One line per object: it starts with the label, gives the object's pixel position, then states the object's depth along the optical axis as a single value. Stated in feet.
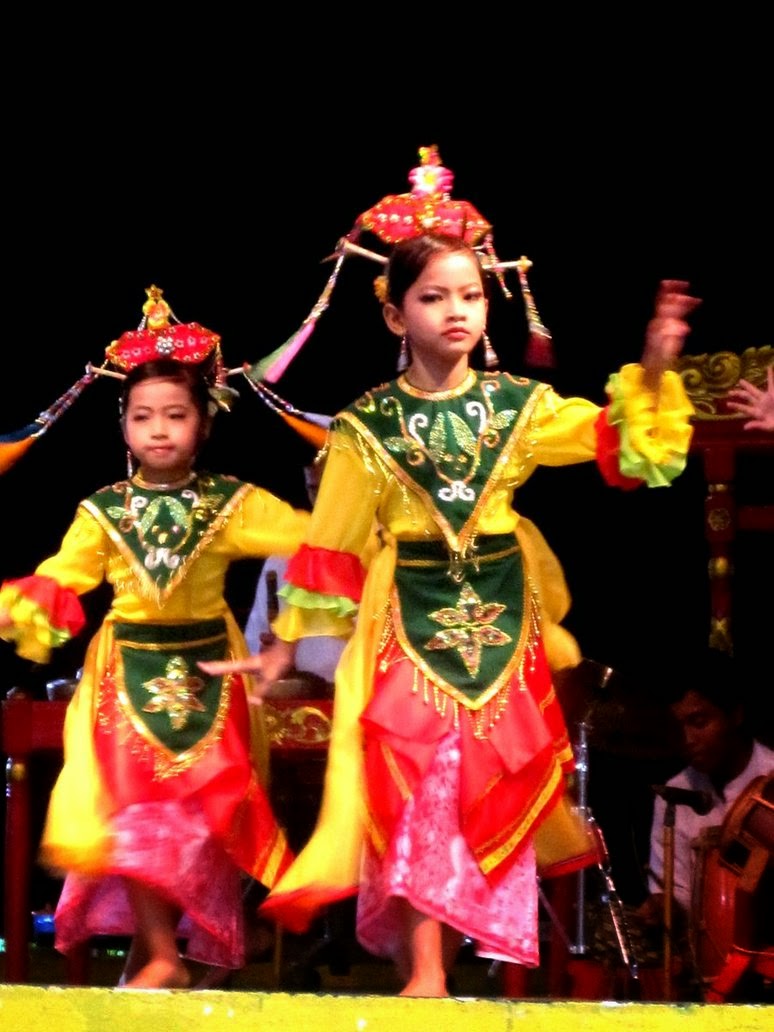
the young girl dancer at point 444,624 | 18.25
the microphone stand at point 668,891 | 23.77
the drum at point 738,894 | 23.80
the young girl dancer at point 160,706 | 20.38
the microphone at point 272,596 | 29.37
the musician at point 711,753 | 25.94
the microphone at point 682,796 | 24.11
